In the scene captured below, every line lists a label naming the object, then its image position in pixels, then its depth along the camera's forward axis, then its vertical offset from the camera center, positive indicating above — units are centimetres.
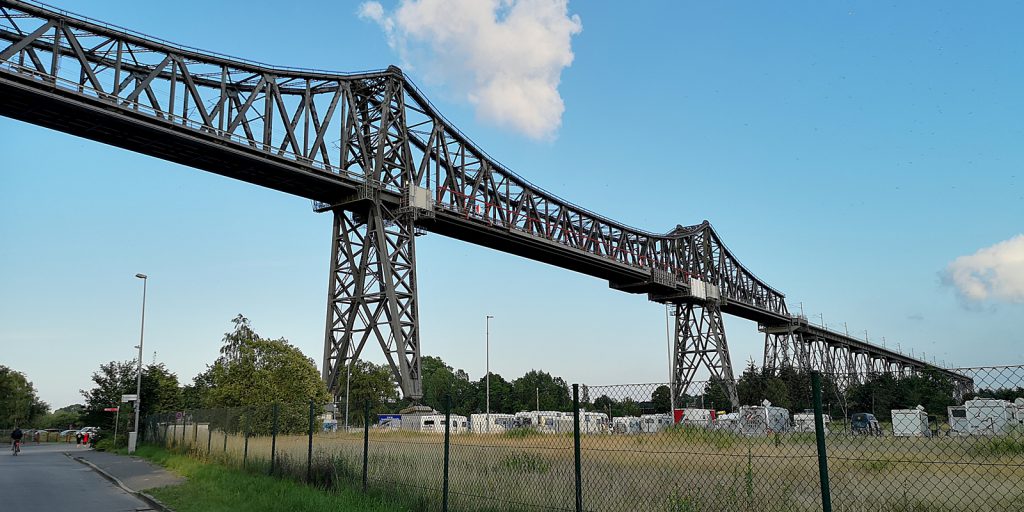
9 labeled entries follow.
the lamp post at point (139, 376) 3922 +88
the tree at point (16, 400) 8225 -86
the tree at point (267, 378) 3997 +75
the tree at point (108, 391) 4725 +10
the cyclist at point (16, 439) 3944 -238
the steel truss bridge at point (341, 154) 2702 +1019
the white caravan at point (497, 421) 2510 -110
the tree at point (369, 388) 10344 +49
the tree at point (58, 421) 10918 -439
